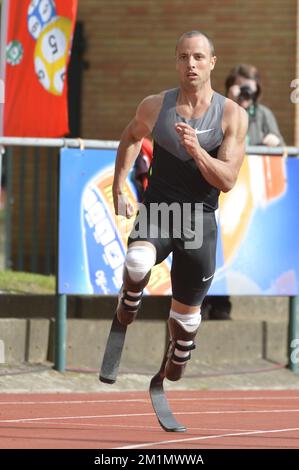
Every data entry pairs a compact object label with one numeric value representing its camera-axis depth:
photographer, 13.45
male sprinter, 8.51
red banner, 12.91
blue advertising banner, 12.18
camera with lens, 13.46
